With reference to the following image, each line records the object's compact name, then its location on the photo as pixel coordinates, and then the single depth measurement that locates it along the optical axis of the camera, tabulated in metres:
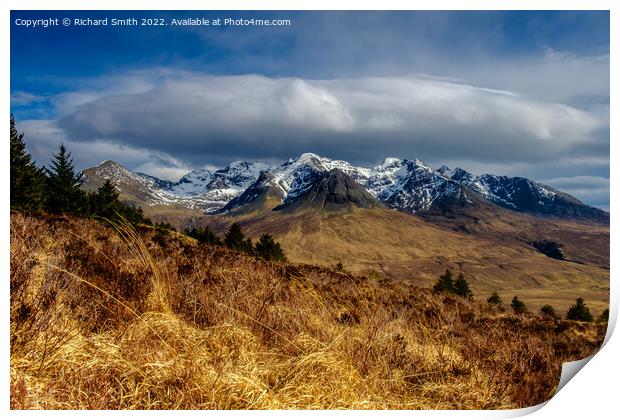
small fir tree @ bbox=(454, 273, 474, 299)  26.81
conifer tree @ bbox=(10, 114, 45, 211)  15.91
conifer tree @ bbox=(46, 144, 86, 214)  24.77
